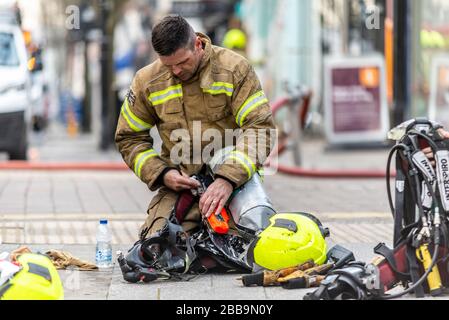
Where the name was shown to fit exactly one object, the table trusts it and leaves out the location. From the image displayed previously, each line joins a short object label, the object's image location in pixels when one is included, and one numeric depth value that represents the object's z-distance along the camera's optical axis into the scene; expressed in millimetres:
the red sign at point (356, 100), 34754
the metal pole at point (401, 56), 30264
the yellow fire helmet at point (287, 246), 12348
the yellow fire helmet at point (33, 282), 10388
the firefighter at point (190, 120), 13310
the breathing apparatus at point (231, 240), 12372
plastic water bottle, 13402
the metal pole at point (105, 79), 39798
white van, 32386
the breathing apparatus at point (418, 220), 11295
